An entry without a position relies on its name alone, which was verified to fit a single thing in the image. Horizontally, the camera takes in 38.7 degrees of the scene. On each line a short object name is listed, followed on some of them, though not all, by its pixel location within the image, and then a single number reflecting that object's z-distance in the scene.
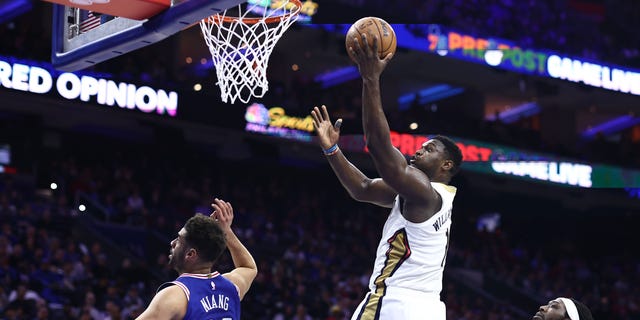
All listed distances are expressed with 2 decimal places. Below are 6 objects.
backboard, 5.24
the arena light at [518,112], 26.56
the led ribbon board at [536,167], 21.08
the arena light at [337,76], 23.48
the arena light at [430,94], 24.92
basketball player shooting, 3.94
